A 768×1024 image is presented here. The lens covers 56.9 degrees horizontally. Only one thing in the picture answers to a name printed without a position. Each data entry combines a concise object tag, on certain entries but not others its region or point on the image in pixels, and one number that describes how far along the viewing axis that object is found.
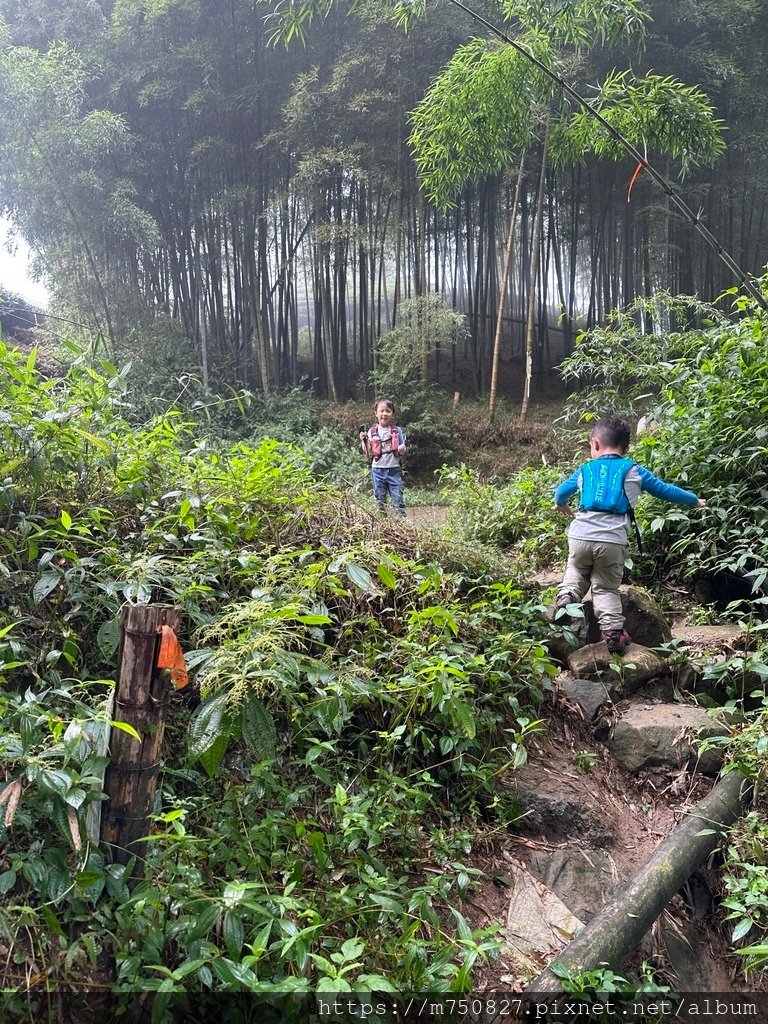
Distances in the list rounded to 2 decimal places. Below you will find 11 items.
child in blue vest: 3.02
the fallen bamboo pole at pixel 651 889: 1.66
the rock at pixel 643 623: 3.11
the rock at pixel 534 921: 1.84
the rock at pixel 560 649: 3.01
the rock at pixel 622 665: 2.87
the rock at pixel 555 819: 2.27
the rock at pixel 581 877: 2.08
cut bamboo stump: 1.28
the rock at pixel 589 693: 2.79
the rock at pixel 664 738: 2.54
